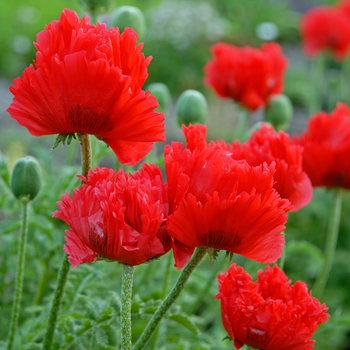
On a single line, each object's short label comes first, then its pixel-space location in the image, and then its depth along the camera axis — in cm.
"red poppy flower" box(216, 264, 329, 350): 99
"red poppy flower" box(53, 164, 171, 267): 95
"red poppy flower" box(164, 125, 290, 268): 96
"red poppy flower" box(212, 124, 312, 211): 107
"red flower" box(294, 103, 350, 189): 120
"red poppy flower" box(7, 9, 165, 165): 97
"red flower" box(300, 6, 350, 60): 249
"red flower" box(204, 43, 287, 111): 144
